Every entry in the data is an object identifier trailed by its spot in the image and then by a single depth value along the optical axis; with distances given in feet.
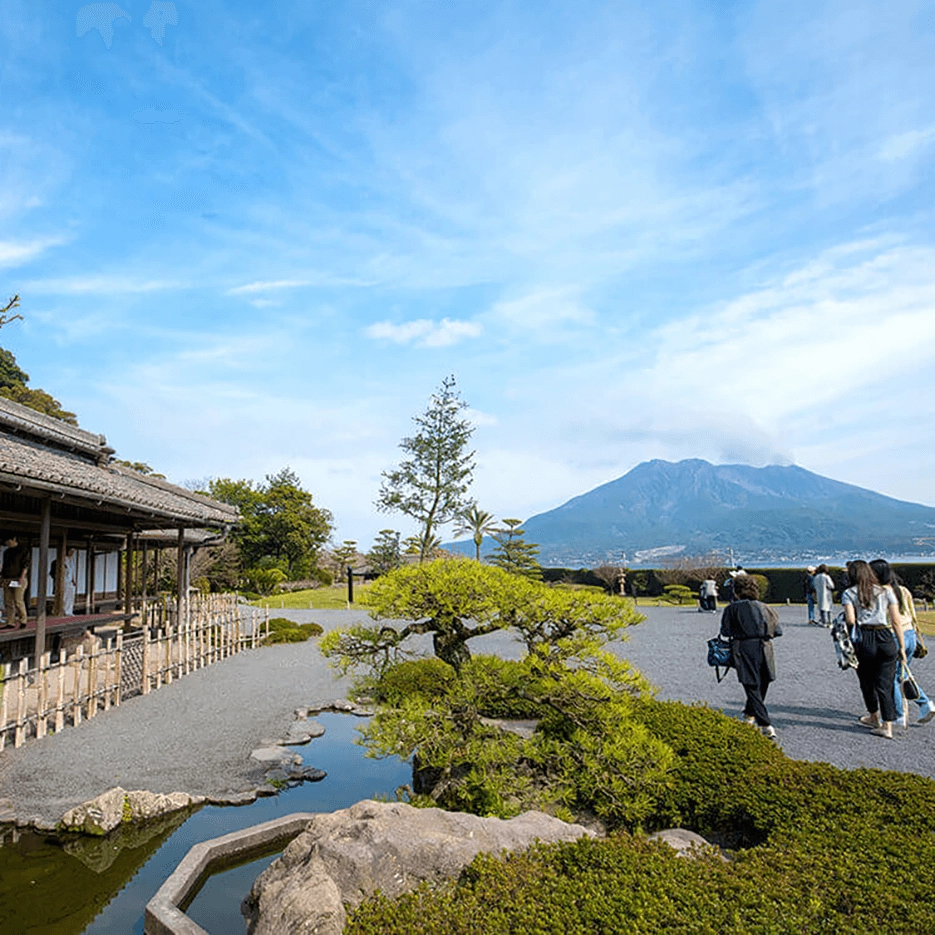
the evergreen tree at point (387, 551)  114.01
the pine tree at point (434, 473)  106.63
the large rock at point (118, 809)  17.33
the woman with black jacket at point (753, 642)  22.59
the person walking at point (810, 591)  62.37
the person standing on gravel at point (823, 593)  57.06
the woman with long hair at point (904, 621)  23.41
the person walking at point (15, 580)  36.11
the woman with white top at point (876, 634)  22.99
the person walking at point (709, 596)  74.23
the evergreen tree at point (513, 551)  106.63
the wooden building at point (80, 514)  31.22
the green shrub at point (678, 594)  89.40
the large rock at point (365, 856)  10.34
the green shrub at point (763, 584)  85.56
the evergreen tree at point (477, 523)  109.19
